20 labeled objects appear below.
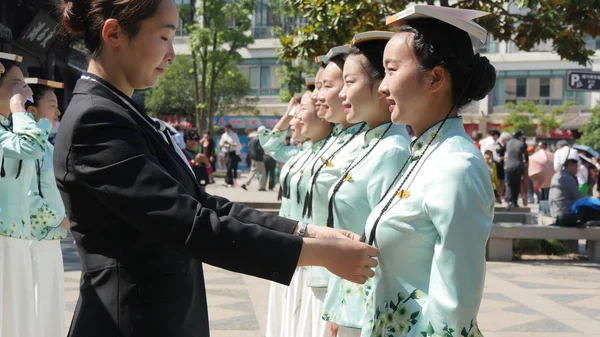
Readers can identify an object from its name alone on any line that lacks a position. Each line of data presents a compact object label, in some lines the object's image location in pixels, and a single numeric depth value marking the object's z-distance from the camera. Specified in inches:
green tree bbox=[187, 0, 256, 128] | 1206.9
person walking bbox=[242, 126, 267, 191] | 792.3
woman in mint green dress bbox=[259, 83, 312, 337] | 183.8
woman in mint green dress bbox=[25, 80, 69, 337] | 192.4
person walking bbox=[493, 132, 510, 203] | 684.1
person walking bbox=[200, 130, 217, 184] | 821.2
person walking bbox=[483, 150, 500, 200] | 636.7
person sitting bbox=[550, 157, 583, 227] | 407.5
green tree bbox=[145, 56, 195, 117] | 1488.7
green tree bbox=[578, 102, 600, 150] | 1413.6
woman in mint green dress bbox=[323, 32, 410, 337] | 122.6
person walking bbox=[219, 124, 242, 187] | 857.5
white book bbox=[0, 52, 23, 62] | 181.2
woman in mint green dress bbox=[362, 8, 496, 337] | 87.8
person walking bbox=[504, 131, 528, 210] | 629.0
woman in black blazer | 79.6
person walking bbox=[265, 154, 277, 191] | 787.7
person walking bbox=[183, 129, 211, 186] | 451.6
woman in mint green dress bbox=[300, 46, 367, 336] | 159.9
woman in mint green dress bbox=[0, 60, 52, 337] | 177.2
